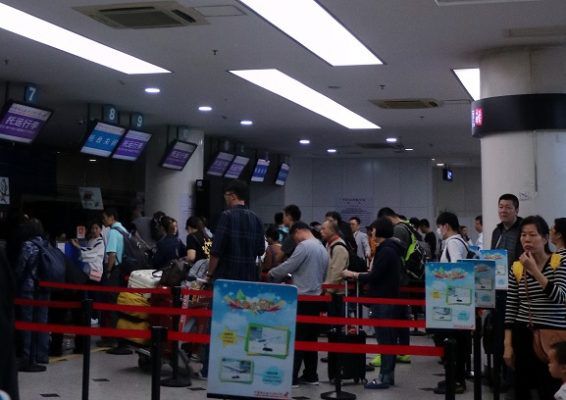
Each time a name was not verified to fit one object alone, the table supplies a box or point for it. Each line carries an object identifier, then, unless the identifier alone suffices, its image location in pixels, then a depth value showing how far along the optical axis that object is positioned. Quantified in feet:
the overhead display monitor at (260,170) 67.62
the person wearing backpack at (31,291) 26.37
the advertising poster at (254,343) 12.88
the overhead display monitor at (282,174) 73.20
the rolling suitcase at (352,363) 24.30
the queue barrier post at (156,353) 15.21
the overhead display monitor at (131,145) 46.44
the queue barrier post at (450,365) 14.52
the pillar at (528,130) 28.50
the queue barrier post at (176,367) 23.63
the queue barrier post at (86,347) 18.80
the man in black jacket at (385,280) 24.39
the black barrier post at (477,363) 17.45
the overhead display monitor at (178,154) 52.80
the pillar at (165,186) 55.72
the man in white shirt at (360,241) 43.70
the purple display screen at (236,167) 62.95
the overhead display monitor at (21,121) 37.19
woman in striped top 16.29
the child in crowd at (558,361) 13.76
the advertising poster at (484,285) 21.42
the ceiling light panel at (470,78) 34.91
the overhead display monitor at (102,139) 42.93
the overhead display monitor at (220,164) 60.13
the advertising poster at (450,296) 19.94
